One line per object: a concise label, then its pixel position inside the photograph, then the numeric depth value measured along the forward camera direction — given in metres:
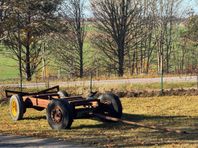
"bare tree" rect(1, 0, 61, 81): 22.05
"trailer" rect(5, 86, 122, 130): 12.59
